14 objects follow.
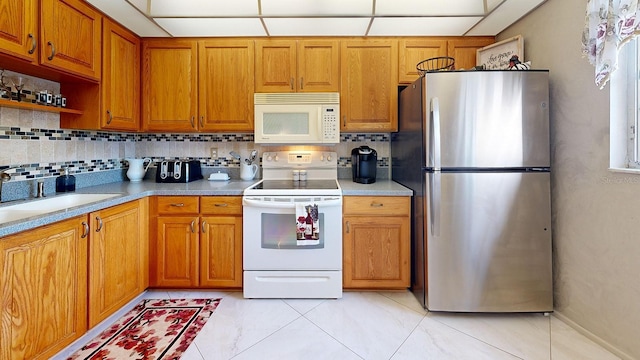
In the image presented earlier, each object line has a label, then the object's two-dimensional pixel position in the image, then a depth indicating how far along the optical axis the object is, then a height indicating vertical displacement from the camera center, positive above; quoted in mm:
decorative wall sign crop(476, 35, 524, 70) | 2186 +1025
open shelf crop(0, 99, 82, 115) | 1547 +430
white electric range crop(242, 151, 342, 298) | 2125 -536
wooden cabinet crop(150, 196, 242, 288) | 2176 -464
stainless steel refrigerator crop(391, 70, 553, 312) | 1848 -67
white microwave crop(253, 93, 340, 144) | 2387 +519
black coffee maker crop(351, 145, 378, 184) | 2473 +140
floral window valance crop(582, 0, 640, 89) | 1305 +716
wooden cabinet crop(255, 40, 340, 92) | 2479 +998
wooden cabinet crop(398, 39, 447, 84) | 2467 +1097
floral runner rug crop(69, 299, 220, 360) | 1591 -939
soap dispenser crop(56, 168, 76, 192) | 2018 -11
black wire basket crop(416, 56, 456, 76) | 2459 +1006
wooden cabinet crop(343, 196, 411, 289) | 2184 -475
